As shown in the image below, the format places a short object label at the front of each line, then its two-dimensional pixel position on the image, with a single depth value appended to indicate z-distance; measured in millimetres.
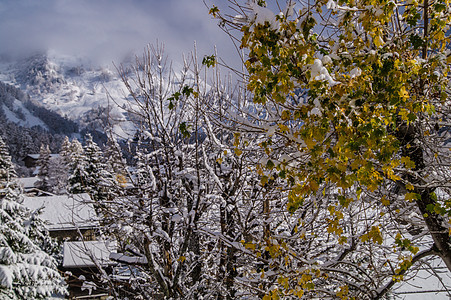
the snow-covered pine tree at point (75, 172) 28631
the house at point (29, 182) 66550
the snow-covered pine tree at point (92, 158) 30922
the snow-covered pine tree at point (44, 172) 51731
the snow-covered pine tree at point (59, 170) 48031
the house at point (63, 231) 20447
